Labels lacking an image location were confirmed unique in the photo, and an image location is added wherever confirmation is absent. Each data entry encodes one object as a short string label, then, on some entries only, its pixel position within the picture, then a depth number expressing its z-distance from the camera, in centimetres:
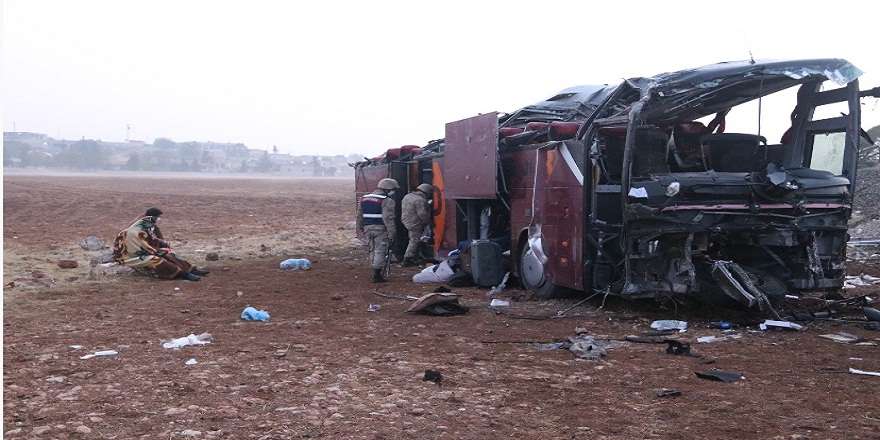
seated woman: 1230
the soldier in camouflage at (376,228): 1228
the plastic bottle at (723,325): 790
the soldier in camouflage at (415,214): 1377
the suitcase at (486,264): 1118
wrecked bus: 803
